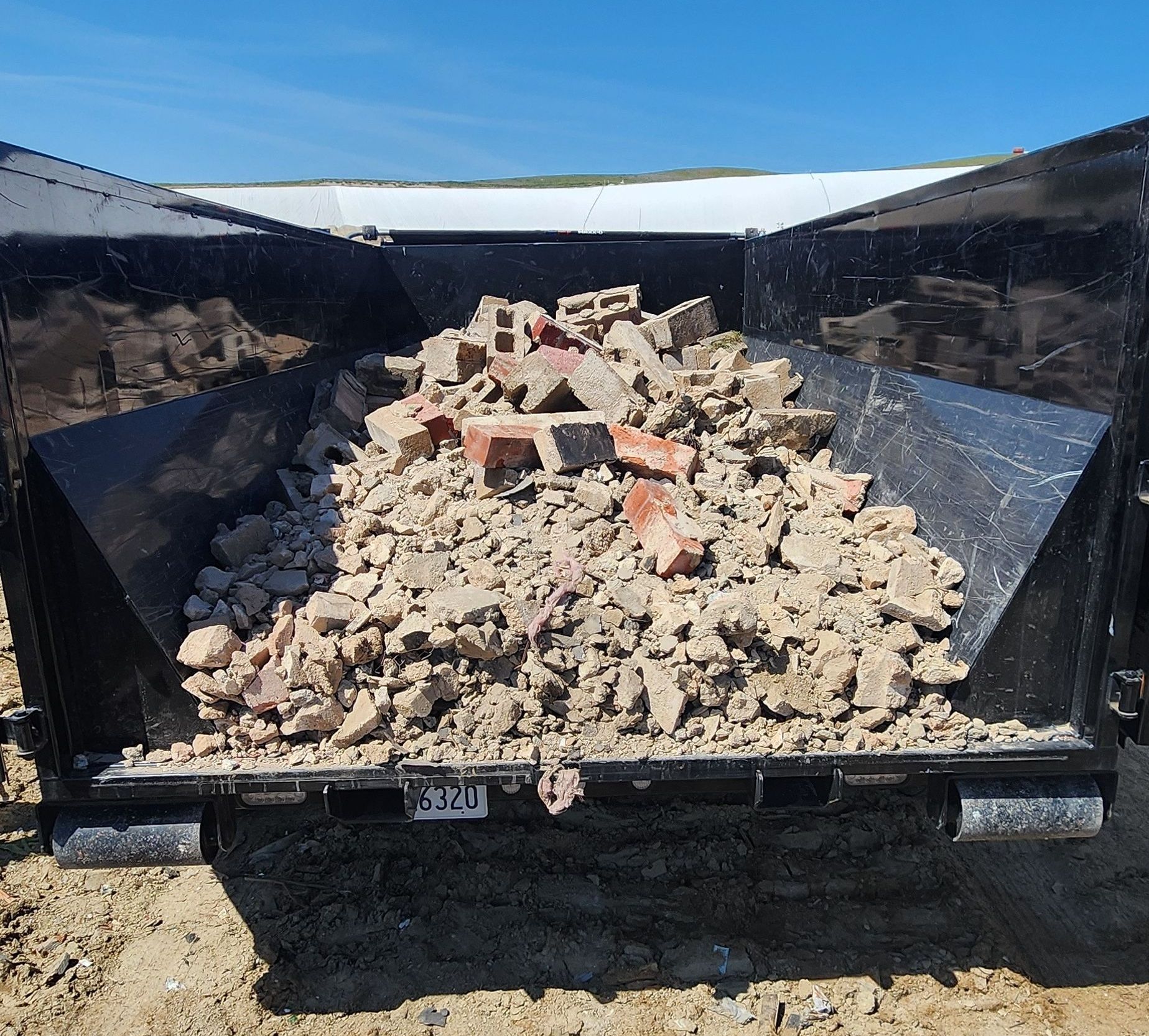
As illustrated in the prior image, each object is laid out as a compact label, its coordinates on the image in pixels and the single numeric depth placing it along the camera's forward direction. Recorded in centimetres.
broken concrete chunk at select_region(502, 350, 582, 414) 378
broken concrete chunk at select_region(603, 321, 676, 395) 406
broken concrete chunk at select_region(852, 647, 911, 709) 229
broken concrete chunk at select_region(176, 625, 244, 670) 226
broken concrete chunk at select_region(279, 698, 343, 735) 223
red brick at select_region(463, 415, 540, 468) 315
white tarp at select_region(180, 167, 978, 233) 1947
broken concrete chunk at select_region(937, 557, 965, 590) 249
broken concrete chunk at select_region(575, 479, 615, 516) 293
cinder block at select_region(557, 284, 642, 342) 503
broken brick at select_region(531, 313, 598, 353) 443
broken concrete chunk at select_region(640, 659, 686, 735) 227
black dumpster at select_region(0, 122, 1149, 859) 204
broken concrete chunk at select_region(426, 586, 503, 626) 229
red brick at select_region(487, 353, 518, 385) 419
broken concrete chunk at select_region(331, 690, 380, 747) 221
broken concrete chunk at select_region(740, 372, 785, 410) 394
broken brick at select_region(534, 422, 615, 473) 312
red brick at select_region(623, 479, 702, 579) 266
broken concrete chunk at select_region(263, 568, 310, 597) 263
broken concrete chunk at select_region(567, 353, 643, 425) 358
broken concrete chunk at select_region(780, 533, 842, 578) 271
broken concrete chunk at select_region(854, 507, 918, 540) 283
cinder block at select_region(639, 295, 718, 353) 505
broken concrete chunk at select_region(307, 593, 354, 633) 242
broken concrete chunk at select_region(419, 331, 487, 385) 457
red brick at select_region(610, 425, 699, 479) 315
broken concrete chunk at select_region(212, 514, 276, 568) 273
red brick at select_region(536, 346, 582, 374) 394
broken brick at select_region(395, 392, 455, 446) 378
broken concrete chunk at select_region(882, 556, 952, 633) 244
